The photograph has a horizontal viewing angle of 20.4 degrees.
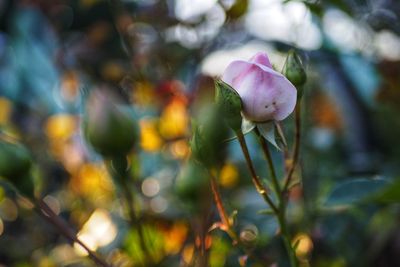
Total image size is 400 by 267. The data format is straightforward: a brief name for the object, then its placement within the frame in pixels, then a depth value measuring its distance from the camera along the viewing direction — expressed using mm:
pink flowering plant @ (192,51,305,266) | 349
